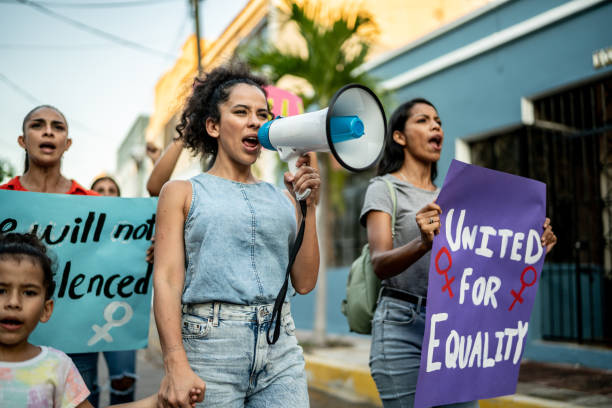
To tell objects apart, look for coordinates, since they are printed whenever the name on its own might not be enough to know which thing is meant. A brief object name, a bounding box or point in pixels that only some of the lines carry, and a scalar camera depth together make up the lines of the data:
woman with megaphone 1.78
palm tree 7.70
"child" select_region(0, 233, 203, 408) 1.72
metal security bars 5.95
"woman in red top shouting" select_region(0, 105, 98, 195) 2.74
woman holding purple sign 2.19
